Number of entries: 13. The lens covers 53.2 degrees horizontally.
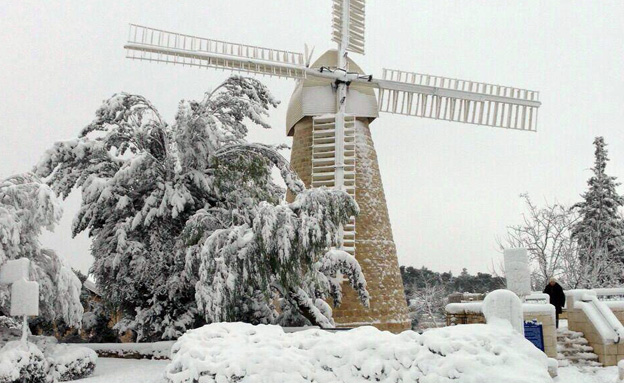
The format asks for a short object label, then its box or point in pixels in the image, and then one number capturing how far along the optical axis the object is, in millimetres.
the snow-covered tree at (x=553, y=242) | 24656
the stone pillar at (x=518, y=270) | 13789
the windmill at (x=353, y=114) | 18594
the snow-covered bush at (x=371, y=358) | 6898
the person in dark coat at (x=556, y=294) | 15164
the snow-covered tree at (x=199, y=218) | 12594
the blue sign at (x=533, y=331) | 12406
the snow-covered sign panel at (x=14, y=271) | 10891
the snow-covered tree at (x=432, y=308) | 35831
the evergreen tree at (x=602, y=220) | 30875
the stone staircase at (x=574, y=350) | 14031
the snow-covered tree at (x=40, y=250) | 11406
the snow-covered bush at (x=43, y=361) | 10172
